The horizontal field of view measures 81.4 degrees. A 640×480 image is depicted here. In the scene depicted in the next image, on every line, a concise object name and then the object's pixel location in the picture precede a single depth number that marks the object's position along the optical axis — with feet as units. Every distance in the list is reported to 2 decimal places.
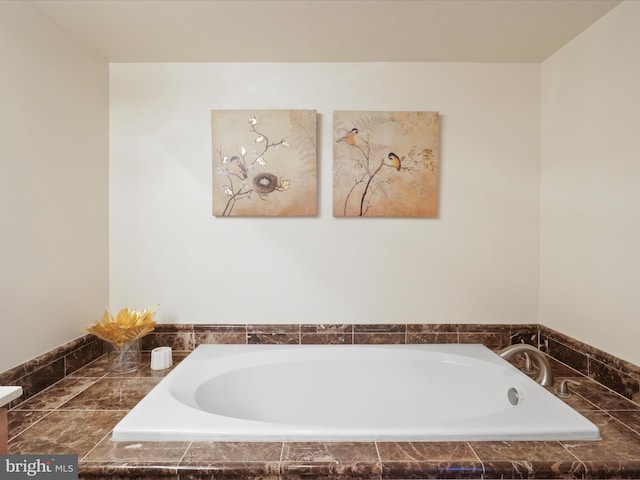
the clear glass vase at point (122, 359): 5.90
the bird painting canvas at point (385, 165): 6.76
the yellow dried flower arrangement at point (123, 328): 5.83
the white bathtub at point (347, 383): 5.65
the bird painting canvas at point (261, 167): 6.75
